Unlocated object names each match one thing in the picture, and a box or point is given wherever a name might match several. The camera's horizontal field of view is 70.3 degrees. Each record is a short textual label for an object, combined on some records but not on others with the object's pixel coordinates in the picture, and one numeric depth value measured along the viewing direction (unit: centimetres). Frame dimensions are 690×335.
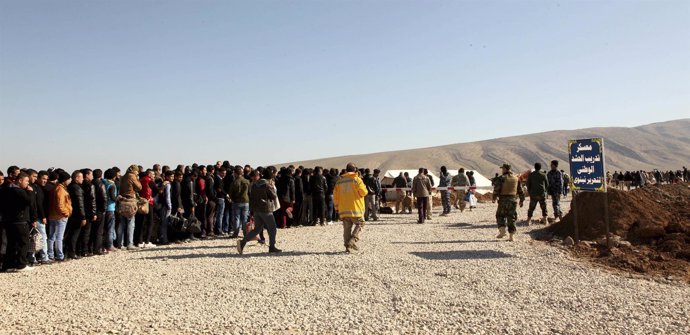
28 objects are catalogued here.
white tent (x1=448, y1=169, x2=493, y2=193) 3737
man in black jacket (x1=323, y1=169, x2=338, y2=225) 1745
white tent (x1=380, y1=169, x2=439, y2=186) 3275
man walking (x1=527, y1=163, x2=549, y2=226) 1458
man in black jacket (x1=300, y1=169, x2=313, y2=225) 1634
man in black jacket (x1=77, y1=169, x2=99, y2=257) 1027
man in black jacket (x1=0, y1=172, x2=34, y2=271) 877
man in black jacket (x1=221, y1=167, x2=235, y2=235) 1406
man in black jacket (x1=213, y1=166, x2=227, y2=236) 1371
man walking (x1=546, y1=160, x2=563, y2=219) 1523
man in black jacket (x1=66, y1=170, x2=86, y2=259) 1000
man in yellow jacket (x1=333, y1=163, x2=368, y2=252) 1031
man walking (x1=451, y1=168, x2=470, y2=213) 2112
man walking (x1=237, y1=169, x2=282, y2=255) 1045
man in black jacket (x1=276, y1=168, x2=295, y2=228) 1477
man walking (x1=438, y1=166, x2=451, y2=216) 1936
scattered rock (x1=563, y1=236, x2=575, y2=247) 1115
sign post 1086
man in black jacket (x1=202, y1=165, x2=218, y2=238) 1331
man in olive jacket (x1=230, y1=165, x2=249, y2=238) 1300
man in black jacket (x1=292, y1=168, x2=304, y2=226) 1598
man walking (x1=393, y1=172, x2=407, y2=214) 2163
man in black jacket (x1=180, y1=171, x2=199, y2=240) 1269
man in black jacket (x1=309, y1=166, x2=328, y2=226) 1634
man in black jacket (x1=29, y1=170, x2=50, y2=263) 932
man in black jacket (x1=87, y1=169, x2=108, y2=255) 1050
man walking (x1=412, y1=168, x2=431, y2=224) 1681
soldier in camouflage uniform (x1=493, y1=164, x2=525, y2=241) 1175
